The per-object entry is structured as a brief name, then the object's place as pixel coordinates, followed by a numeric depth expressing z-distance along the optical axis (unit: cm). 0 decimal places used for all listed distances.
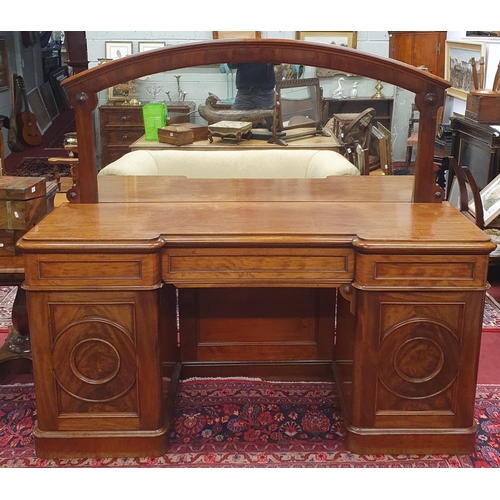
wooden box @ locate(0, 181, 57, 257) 275
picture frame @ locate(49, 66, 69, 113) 1052
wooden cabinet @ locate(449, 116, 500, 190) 456
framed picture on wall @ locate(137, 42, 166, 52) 328
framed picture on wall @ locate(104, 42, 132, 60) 404
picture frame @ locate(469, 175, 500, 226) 377
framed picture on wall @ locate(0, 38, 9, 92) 859
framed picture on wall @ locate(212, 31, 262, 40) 458
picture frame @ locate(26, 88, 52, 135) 949
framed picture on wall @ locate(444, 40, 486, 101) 543
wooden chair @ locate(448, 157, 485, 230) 358
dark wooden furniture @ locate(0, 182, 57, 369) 263
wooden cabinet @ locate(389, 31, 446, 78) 493
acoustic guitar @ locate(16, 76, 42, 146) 880
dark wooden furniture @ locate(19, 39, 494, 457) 211
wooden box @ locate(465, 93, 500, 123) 462
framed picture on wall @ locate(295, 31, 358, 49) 457
